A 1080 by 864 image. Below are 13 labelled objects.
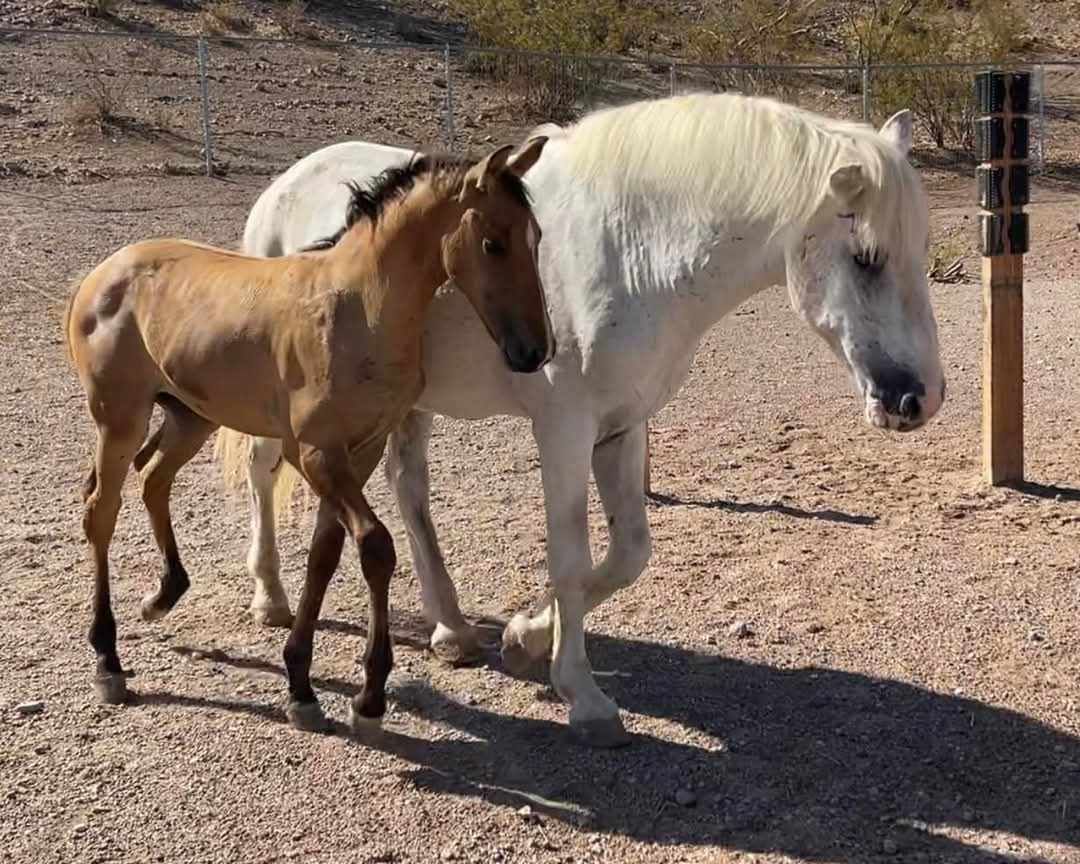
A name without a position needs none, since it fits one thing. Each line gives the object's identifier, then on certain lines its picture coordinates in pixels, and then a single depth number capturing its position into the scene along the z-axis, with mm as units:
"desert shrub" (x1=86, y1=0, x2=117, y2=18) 20719
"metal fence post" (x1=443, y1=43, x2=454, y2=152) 16984
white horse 3277
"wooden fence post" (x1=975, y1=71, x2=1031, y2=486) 5867
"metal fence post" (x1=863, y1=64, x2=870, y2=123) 17078
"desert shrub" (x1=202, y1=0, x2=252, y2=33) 21344
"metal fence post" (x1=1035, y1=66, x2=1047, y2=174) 17250
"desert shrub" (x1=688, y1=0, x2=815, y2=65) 21562
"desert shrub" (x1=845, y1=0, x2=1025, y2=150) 19438
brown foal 3295
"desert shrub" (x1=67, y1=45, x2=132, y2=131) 16250
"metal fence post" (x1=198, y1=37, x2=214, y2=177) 15414
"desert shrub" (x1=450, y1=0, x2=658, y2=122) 19469
